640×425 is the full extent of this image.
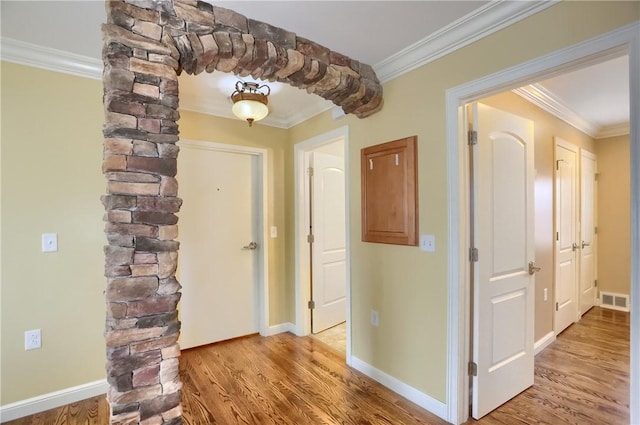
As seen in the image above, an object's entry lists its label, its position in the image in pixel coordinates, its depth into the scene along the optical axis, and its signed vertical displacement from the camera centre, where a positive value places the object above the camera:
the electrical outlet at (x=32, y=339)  2.07 -0.83
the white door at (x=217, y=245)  3.00 -0.32
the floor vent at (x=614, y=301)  4.08 -1.24
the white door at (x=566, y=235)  3.27 -0.30
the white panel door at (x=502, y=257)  1.99 -0.33
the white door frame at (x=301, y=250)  3.41 -0.42
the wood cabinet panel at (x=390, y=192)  2.17 +0.14
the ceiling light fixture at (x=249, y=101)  2.48 +0.89
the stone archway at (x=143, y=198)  1.30 +0.07
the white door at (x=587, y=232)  3.81 -0.30
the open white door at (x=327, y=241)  3.51 -0.35
